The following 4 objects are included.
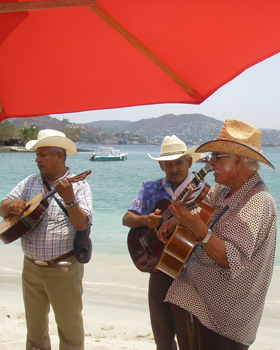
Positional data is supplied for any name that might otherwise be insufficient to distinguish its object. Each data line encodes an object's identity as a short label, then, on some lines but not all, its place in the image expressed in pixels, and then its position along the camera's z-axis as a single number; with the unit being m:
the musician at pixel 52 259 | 3.11
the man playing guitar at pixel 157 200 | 3.02
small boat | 56.66
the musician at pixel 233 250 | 2.06
